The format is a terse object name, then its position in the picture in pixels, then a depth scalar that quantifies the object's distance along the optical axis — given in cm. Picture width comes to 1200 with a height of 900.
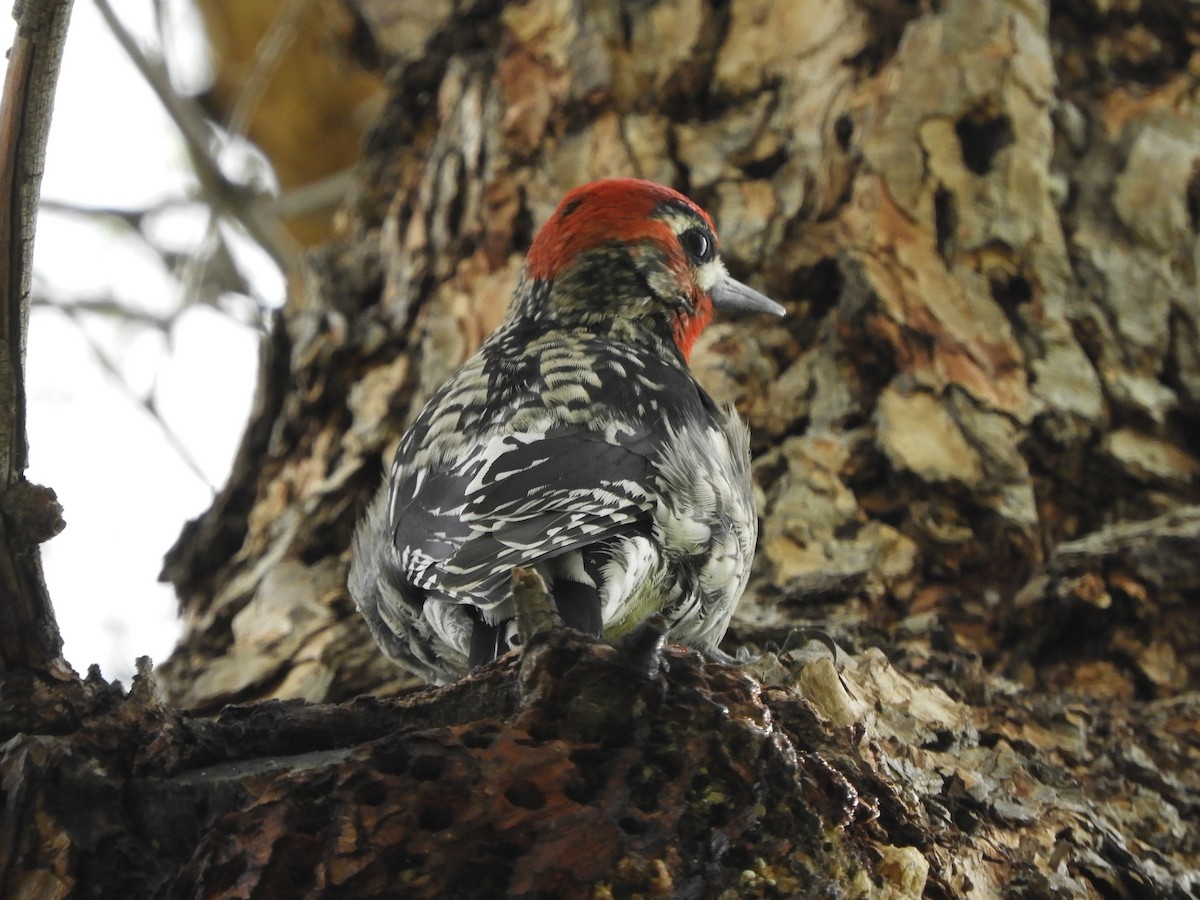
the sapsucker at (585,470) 471
